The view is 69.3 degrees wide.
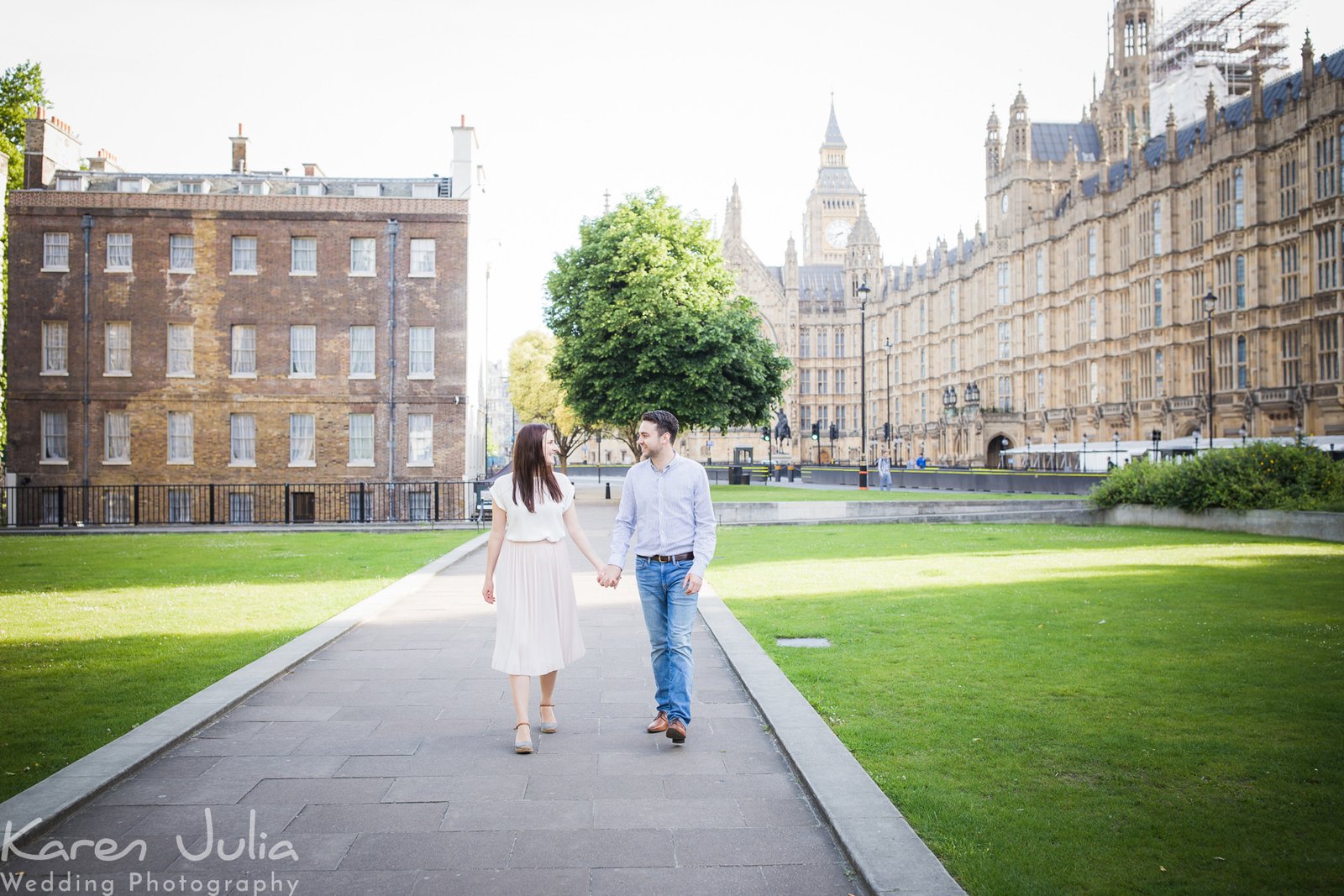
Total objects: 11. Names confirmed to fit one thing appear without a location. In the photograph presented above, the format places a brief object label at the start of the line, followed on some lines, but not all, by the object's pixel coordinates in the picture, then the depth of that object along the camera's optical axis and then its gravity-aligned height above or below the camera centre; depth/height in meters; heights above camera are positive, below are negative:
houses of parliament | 43.84 +11.54
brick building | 30.77 +4.42
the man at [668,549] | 6.09 -0.49
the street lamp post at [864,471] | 40.91 +0.00
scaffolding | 70.19 +32.28
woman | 6.06 -0.61
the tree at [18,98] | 35.06 +13.78
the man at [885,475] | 43.58 -0.20
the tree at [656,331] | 35.94 +5.32
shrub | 21.73 -0.30
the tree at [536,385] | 63.50 +5.89
